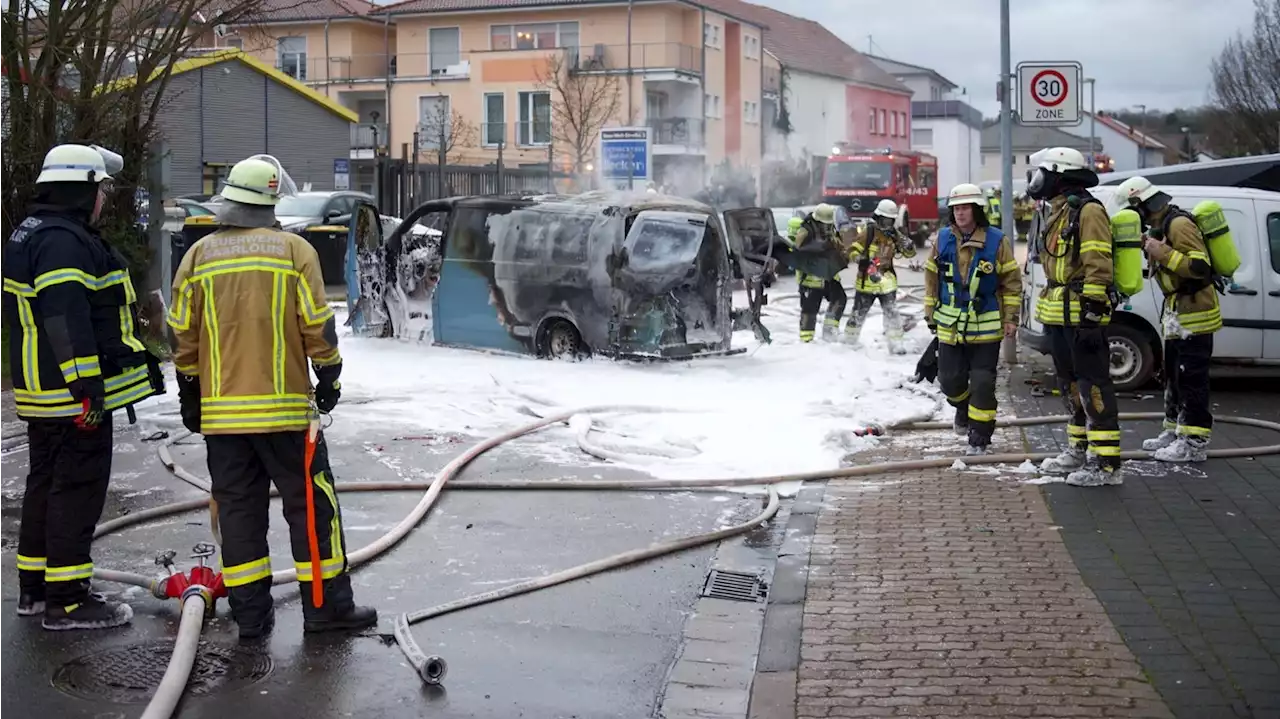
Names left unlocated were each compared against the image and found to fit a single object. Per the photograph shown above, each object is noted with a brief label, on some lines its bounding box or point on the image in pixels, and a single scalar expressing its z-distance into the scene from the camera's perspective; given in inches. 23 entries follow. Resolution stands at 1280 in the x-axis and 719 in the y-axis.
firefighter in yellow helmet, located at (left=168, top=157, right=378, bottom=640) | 212.1
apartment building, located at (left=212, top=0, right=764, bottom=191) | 1956.2
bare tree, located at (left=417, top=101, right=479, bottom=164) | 1974.7
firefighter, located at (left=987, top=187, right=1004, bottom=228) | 919.5
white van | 466.3
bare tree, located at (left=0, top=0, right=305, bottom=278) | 515.2
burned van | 521.3
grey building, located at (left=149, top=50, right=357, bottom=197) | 1387.8
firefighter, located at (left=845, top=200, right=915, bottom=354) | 614.5
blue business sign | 868.0
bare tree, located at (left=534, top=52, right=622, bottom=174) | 1860.2
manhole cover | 192.1
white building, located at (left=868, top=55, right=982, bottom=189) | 3198.8
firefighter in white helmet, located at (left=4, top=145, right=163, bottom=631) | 219.9
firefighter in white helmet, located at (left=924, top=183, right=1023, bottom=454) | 357.7
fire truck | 1654.8
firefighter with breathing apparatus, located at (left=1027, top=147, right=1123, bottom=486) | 321.4
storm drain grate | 245.8
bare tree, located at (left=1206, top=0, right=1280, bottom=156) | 1551.4
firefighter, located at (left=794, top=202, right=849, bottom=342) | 611.3
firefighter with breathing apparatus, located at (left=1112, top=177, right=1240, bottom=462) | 345.1
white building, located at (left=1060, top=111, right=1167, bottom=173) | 4190.5
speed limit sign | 540.1
